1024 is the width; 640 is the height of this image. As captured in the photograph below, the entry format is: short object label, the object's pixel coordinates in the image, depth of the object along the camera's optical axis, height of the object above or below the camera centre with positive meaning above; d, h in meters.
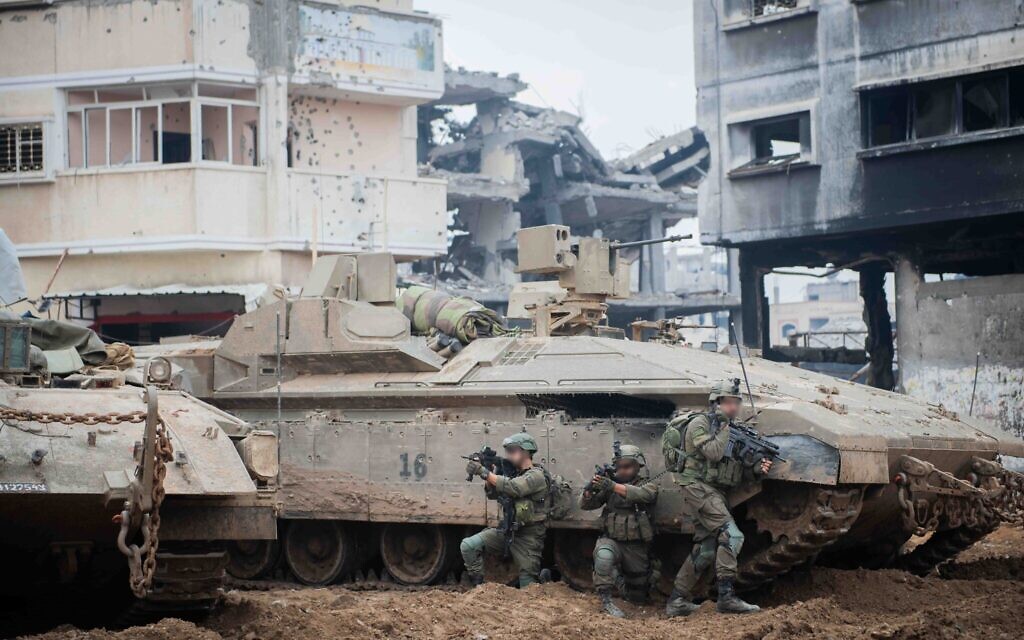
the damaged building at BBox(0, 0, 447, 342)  22.67 +3.28
